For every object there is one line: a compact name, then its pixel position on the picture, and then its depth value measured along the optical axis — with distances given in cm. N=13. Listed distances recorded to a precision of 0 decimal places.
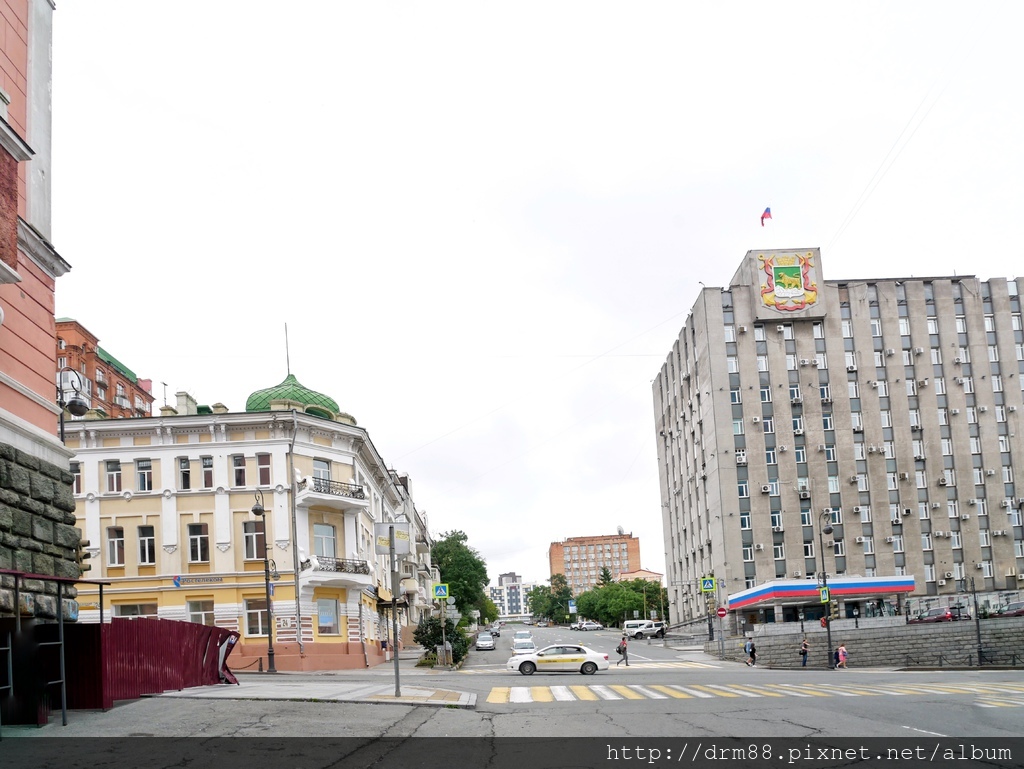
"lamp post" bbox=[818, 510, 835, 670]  7066
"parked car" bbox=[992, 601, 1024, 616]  5403
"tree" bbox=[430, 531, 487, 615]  9531
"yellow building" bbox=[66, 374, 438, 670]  4250
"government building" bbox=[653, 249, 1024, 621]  7450
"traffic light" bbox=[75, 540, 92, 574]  1552
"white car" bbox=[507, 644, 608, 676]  3803
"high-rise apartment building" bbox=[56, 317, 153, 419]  8556
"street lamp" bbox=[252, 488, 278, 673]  3644
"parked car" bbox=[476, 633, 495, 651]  7269
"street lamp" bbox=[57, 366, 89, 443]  1684
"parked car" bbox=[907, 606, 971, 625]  5488
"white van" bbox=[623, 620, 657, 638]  9338
